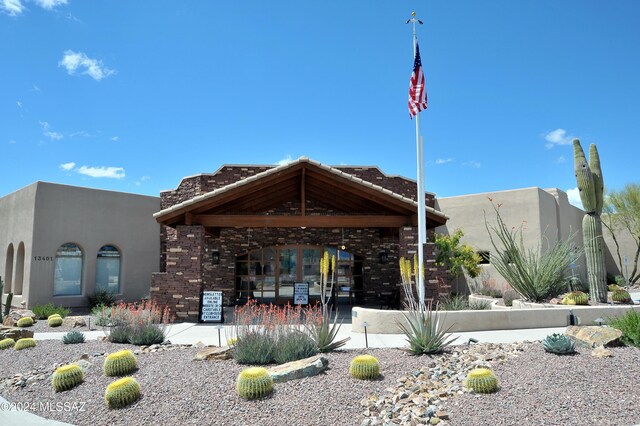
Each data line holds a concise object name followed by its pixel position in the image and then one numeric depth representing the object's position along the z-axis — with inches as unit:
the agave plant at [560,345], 275.9
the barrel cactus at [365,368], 247.8
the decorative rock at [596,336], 288.4
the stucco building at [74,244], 649.6
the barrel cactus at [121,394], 227.5
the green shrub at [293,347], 282.4
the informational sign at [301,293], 590.2
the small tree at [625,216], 968.9
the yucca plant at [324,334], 305.3
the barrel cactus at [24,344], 368.8
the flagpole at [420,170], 378.3
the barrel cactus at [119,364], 269.9
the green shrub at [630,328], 291.1
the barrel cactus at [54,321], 505.7
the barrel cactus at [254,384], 225.5
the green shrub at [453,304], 465.2
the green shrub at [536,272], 515.2
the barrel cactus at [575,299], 478.3
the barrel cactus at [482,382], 221.9
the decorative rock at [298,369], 247.8
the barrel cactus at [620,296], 510.9
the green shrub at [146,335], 354.9
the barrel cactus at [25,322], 510.9
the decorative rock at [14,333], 406.6
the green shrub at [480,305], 491.2
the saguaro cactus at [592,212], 500.4
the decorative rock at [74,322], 497.4
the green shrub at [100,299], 676.7
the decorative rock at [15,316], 510.9
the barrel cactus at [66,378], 259.3
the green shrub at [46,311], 579.8
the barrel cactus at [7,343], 379.2
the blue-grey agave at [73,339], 377.1
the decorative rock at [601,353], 265.5
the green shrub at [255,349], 281.1
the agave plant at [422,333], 296.0
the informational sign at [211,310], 482.6
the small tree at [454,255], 644.1
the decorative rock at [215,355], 293.9
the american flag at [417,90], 391.2
